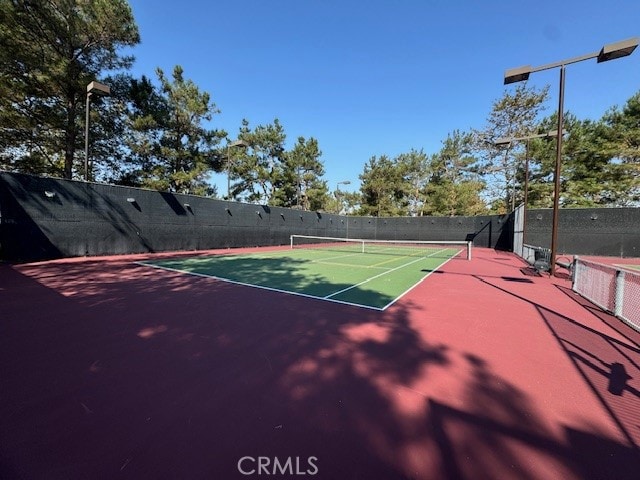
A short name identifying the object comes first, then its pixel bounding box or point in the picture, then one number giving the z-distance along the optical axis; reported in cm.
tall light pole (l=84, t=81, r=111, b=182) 980
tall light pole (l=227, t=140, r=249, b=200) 1552
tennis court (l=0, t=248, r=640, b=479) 188
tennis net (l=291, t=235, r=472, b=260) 1747
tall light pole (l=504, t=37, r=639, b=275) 648
